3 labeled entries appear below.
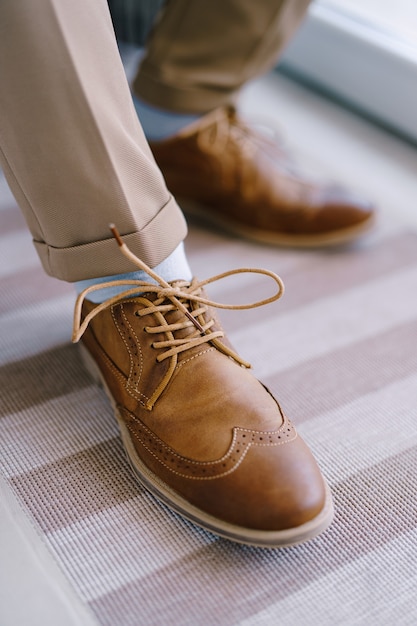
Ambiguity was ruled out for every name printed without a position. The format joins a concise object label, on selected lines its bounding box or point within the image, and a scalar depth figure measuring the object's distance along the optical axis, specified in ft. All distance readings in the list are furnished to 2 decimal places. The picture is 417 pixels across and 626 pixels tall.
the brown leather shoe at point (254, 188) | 3.39
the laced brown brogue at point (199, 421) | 1.85
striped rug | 1.82
